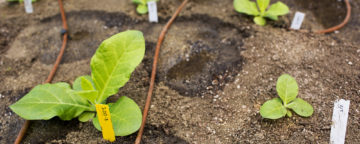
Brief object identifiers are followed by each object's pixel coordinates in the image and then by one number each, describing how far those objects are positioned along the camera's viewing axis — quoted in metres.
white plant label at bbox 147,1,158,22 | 1.28
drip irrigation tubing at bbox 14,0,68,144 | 1.05
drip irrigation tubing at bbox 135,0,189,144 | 1.05
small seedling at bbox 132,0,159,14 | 1.32
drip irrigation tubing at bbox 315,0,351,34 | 1.25
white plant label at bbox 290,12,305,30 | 1.24
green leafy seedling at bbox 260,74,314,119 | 1.04
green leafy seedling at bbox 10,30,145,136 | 1.02
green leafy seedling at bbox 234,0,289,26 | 1.26
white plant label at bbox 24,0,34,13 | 1.33
